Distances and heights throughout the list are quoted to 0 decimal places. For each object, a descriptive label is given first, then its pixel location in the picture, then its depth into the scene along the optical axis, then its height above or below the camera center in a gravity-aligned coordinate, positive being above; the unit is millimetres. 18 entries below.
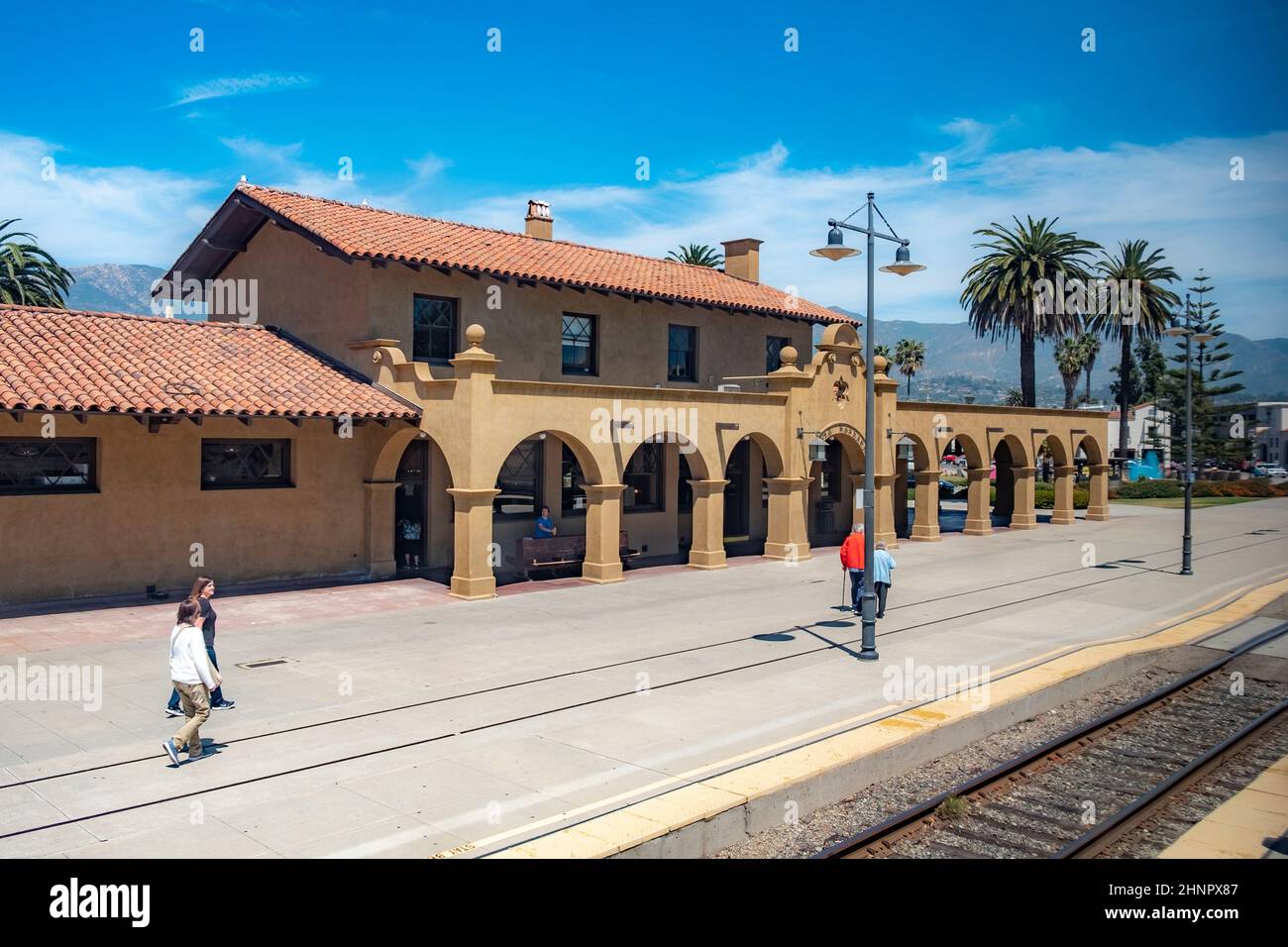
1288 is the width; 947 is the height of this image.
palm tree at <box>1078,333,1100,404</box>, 80625 +9010
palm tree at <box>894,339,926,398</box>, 84469 +8781
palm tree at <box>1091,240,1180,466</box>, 54094 +8557
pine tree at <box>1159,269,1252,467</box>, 65000 +3467
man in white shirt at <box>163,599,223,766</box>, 10016 -2074
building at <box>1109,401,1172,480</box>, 76562 +1608
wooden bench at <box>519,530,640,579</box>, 22688 -1941
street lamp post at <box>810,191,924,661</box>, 14922 +630
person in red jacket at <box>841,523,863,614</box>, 17344 -1591
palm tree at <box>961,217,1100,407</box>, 45812 +8068
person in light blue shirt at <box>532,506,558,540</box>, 23375 -1403
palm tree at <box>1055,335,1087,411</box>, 78188 +7836
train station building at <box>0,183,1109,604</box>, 18516 +991
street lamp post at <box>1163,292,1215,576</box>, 23656 +1292
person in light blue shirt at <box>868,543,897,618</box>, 17328 -1753
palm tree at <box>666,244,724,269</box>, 58438 +11754
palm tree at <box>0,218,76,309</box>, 40656 +7553
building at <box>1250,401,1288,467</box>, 98750 +3012
